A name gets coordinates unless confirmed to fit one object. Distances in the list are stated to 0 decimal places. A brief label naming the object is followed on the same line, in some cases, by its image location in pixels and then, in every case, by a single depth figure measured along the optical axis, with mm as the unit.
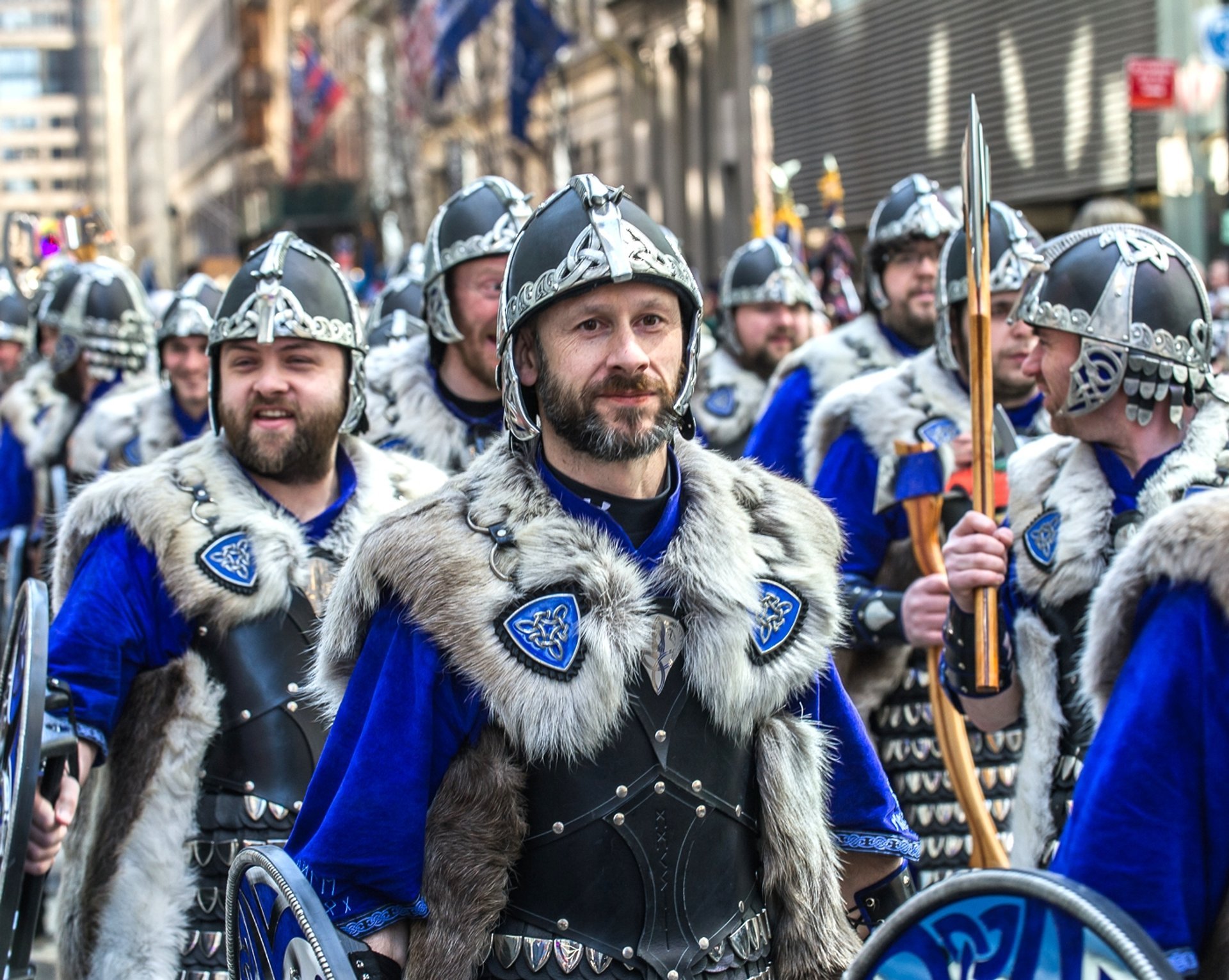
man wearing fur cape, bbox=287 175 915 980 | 2947
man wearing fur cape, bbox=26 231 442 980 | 4207
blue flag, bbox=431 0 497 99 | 31562
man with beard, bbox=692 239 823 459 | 9109
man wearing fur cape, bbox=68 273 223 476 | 7801
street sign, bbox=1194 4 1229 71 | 13703
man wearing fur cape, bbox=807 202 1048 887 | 5406
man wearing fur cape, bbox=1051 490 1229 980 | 2682
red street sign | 13734
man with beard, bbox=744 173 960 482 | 6633
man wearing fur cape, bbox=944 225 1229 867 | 3748
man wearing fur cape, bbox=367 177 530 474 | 5898
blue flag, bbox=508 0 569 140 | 30125
